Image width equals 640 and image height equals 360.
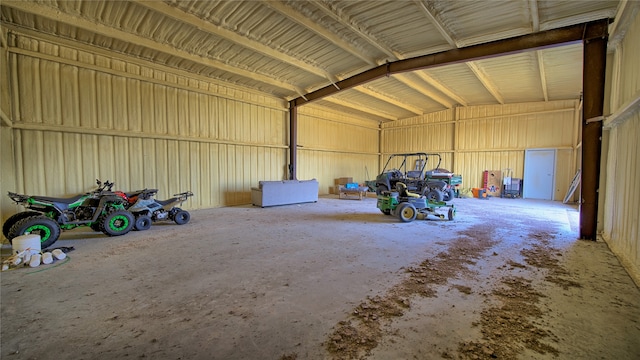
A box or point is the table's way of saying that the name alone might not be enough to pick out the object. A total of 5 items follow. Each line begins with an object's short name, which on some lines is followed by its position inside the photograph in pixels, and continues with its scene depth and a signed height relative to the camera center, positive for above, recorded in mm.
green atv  4250 -873
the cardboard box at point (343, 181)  14086 -604
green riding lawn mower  6594 -904
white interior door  11578 -90
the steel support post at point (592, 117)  4855 +1004
